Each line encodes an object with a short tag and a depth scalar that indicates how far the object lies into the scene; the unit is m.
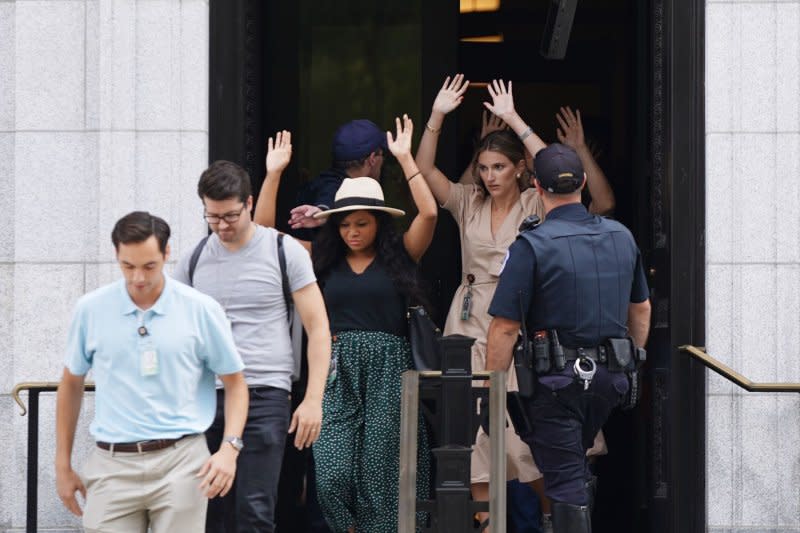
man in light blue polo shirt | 11.43
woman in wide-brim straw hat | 15.41
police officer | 14.02
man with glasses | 13.18
